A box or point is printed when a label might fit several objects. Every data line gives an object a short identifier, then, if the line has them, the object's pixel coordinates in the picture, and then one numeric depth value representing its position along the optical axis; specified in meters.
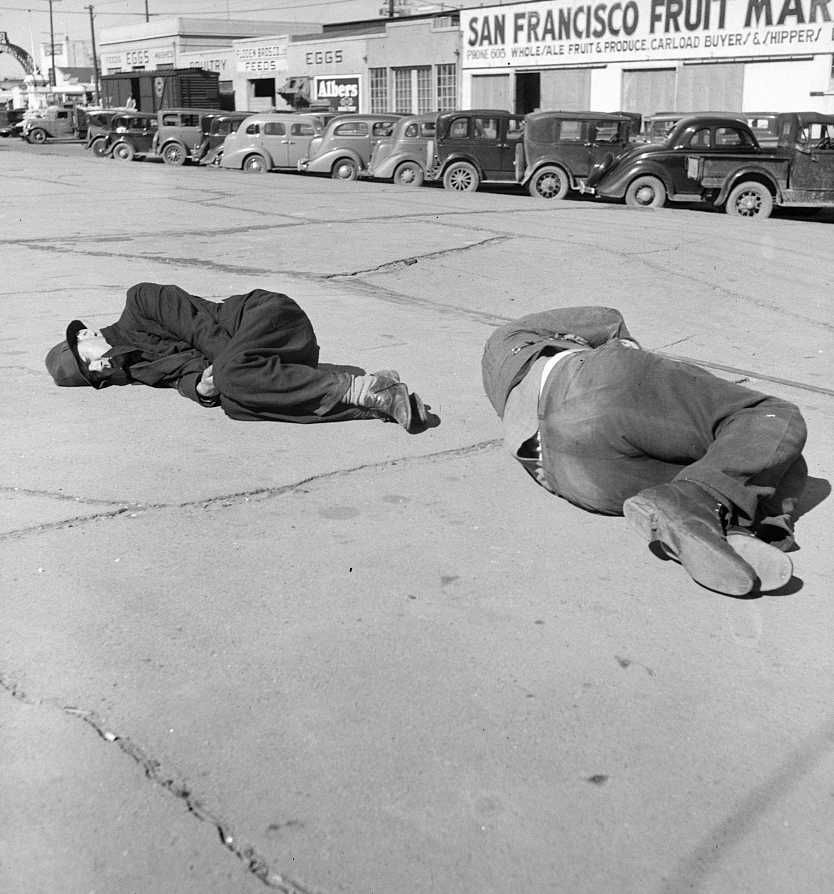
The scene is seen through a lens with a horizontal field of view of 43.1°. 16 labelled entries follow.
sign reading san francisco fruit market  26.48
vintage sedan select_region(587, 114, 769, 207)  16.56
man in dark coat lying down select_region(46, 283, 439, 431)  4.83
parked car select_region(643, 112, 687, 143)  18.84
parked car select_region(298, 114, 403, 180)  22.30
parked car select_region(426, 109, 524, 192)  19.66
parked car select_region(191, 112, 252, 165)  26.97
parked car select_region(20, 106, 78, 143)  47.41
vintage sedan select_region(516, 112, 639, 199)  18.58
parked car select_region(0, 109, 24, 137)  54.16
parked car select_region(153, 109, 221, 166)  28.67
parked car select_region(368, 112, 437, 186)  20.73
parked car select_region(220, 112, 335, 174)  24.59
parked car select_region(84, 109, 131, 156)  31.97
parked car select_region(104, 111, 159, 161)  31.19
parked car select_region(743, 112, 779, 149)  17.13
